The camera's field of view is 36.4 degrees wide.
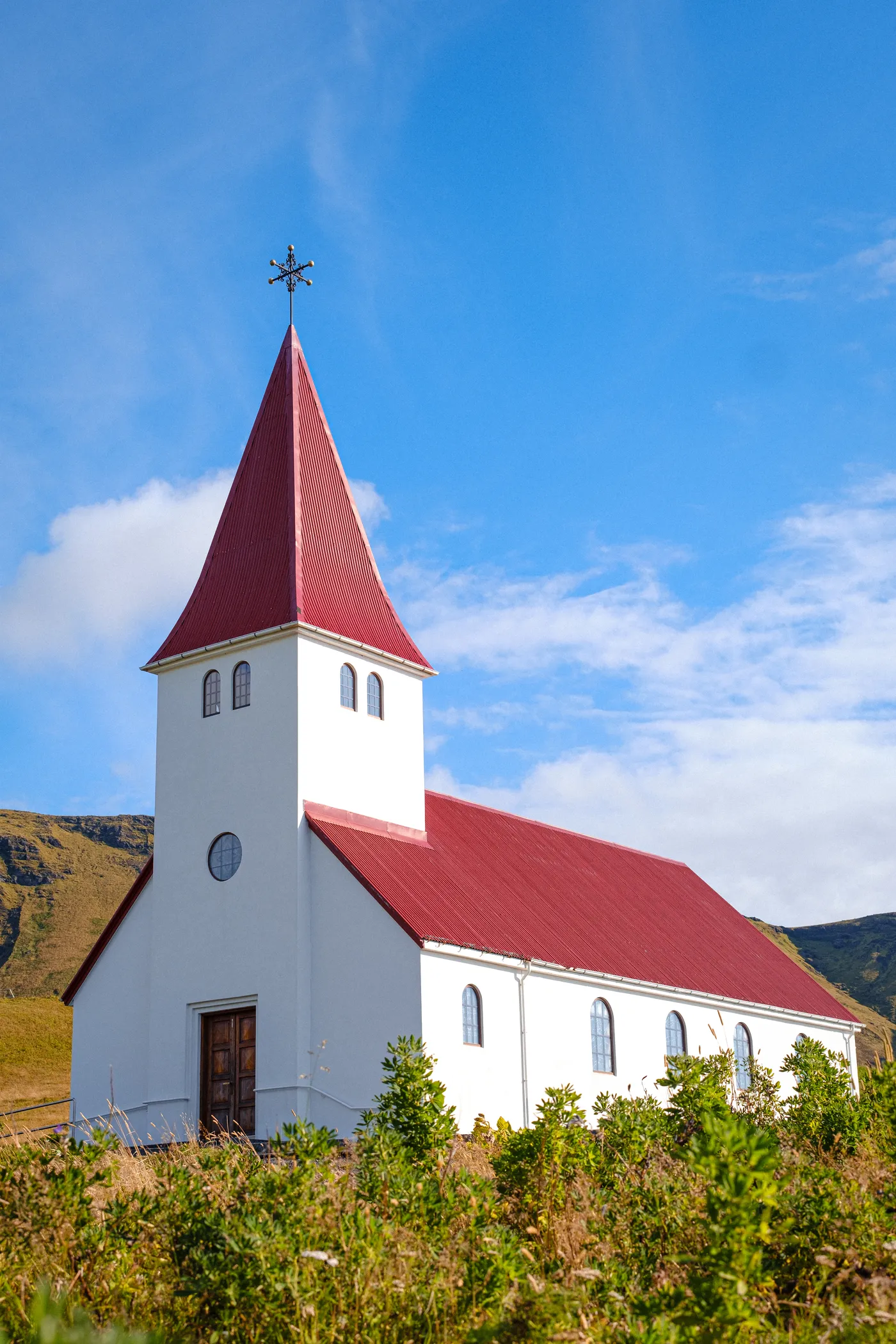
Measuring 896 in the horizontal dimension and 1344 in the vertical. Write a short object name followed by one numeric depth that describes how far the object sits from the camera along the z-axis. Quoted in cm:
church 2238
